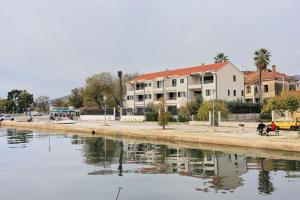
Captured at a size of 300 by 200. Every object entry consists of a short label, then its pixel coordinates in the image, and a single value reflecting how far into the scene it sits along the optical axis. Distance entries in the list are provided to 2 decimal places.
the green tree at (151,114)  78.19
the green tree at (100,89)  127.06
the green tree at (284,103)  56.91
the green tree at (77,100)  155.75
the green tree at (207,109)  61.72
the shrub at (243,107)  70.19
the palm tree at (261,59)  90.47
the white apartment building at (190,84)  86.88
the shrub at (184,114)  71.19
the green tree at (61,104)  172.50
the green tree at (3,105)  177.25
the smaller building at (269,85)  93.00
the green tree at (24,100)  174.25
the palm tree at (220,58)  106.19
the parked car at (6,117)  116.52
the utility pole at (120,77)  112.55
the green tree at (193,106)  72.94
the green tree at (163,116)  53.28
